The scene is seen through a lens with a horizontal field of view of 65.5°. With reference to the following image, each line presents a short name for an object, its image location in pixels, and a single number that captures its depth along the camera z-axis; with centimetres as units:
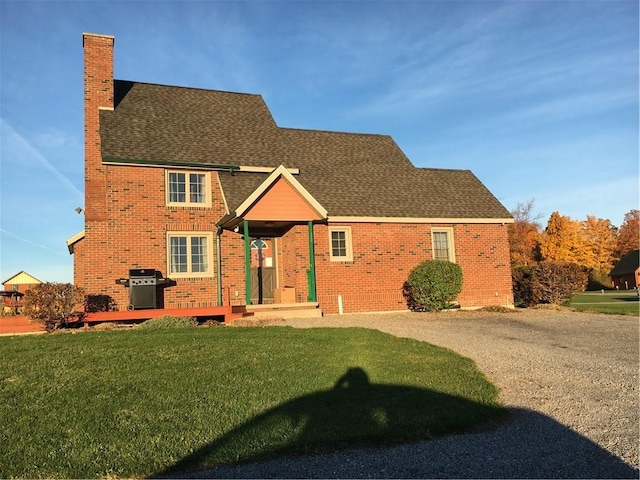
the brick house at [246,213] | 1584
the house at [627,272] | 6138
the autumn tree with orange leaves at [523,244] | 5750
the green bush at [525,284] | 1885
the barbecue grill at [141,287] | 1496
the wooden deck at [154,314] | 1369
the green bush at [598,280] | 5734
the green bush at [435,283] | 1630
